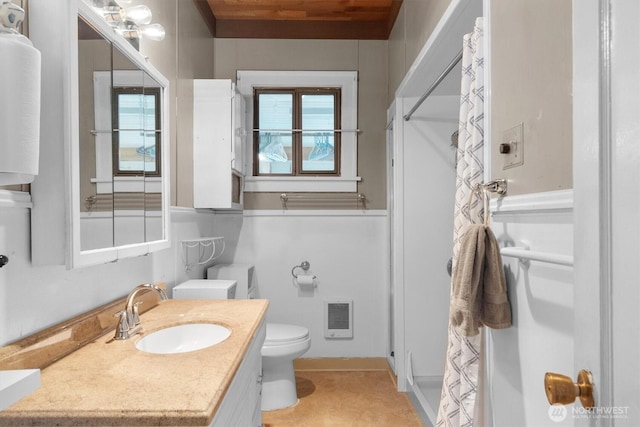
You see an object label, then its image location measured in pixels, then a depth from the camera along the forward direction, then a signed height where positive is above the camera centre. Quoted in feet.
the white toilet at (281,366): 7.64 -3.35
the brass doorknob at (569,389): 1.90 -0.95
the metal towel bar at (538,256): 2.46 -0.34
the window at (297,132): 10.02 +2.17
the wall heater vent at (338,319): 9.84 -2.88
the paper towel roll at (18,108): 2.56 +0.75
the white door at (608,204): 1.66 +0.03
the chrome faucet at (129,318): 4.07 -1.21
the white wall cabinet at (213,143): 8.08 +1.52
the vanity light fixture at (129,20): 4.15 +2.34
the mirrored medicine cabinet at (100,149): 3.28 +0.70
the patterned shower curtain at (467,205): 4.22 +0.07
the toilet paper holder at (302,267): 9.80 -1.48
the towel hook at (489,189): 3.61 +0.22
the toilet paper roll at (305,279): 9.59 -1.76
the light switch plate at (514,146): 3.34 +0.60
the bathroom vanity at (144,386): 2.50 -1.37
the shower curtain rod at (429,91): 5.44 +2.20
